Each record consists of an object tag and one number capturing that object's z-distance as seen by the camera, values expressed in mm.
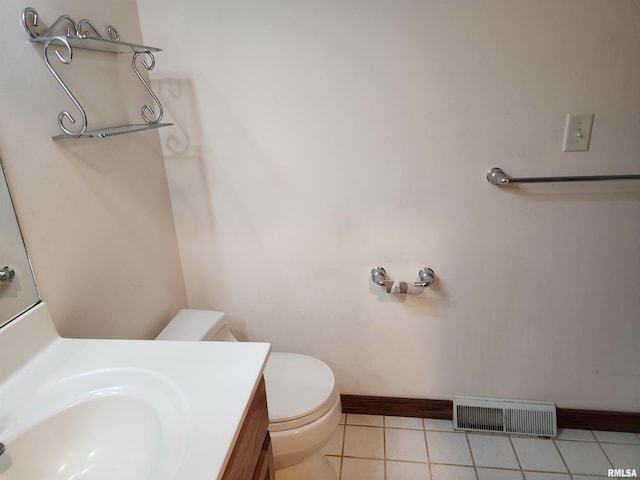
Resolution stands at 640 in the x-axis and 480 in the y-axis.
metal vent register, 1672
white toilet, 1249
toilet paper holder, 1554
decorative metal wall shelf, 946
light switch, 1337
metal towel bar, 1341
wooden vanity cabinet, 761
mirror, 887
